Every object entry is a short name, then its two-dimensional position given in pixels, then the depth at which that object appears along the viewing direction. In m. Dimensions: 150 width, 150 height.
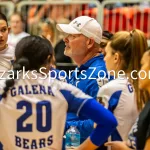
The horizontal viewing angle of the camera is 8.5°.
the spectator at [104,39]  9.83
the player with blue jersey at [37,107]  6.64
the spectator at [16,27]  16.81
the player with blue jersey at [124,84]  7.70
